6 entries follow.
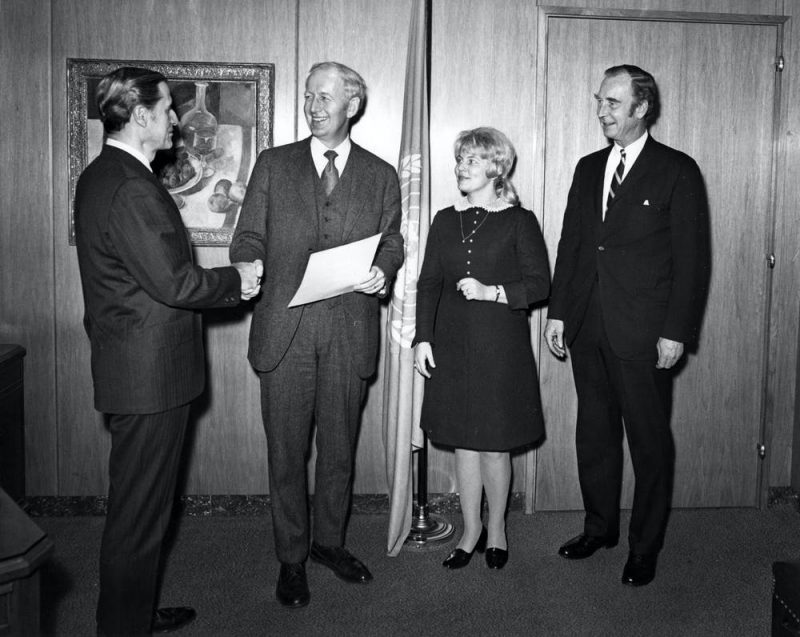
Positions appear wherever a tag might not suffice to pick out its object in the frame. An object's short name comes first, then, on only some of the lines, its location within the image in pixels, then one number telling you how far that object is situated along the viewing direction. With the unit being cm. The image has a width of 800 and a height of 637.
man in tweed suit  304
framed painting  373
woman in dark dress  315
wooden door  388
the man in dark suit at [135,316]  235
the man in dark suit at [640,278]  312
